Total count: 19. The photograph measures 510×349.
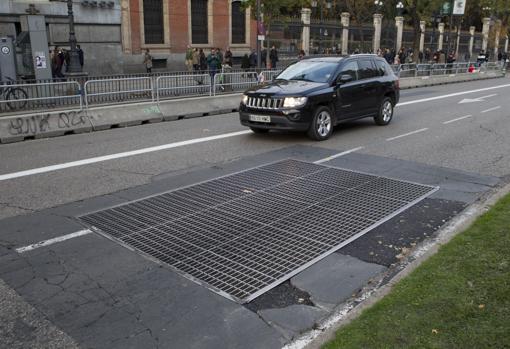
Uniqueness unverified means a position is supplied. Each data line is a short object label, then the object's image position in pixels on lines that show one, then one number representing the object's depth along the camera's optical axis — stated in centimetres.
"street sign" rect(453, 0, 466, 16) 3797
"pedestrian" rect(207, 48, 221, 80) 2409
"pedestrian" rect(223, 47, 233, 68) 2823
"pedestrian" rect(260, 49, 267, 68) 3376
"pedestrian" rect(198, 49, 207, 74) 2855
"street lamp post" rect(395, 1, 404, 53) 5128
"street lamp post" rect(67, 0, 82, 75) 1810
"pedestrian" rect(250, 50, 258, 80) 2954
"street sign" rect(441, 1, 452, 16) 3932
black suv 1090
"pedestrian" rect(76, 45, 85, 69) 2368
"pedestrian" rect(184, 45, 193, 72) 2853
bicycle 1274
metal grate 504
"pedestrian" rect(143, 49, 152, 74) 2847
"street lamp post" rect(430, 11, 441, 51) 4132
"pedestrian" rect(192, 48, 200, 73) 3032
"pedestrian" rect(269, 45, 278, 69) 2933
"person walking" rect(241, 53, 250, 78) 2817
